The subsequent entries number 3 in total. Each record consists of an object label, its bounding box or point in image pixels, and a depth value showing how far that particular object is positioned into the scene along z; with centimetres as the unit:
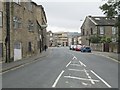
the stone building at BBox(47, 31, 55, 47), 6721
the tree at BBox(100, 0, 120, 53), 1288
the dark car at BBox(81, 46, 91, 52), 2464
